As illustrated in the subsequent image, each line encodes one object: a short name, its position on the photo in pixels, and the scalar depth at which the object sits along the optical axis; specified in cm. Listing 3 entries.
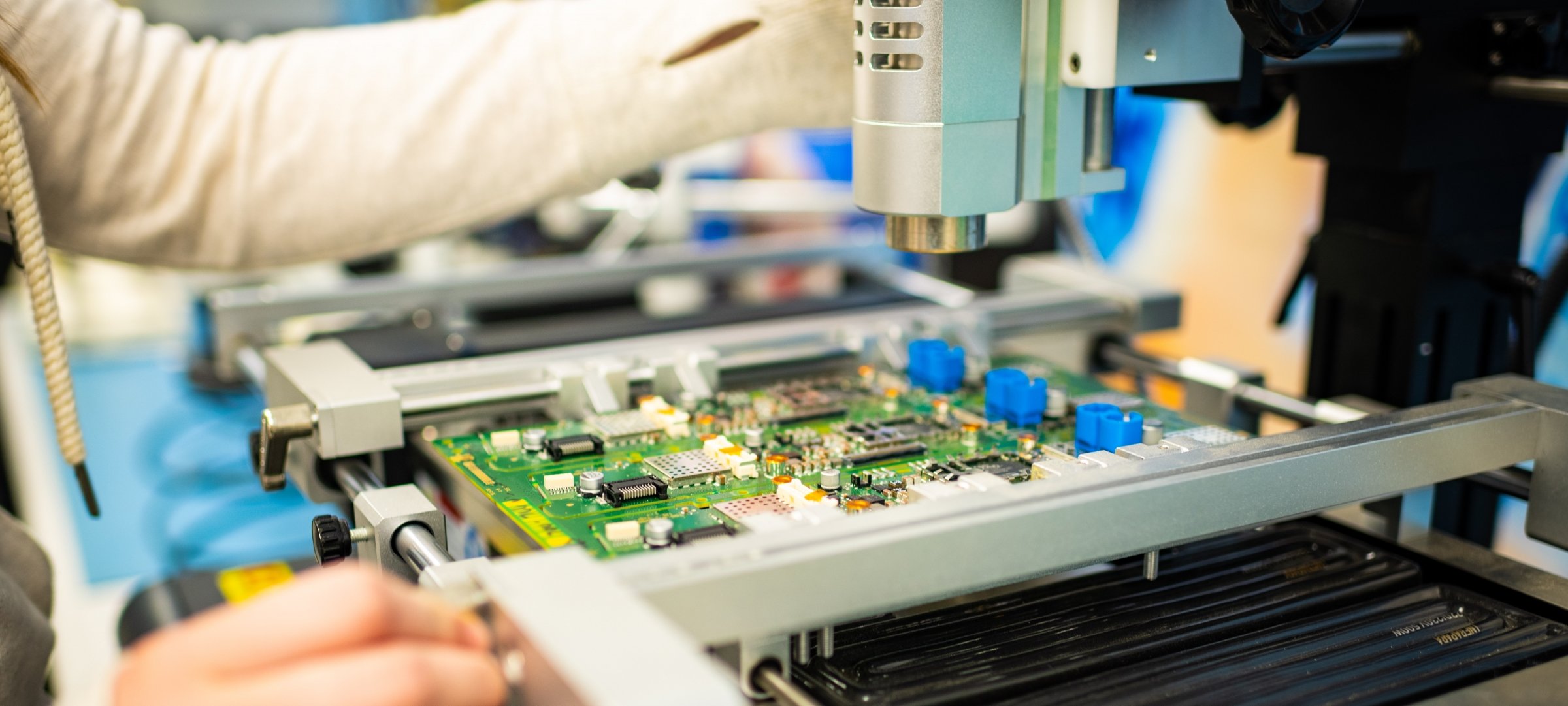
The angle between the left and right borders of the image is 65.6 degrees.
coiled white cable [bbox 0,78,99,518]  95
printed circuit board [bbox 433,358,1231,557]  85
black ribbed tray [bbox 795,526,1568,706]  75
